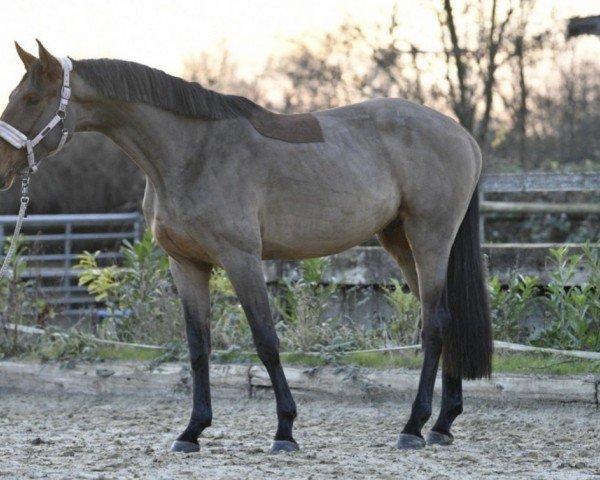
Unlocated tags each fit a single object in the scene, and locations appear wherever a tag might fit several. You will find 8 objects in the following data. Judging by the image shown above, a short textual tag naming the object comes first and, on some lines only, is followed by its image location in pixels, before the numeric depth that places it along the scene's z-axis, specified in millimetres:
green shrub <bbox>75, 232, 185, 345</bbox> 15602
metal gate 19167
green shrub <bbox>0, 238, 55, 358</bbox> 16067
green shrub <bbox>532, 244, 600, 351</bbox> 13492
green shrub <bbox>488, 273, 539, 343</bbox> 14141
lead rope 10395
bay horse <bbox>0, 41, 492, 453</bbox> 10430
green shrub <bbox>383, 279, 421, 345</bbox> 14602
